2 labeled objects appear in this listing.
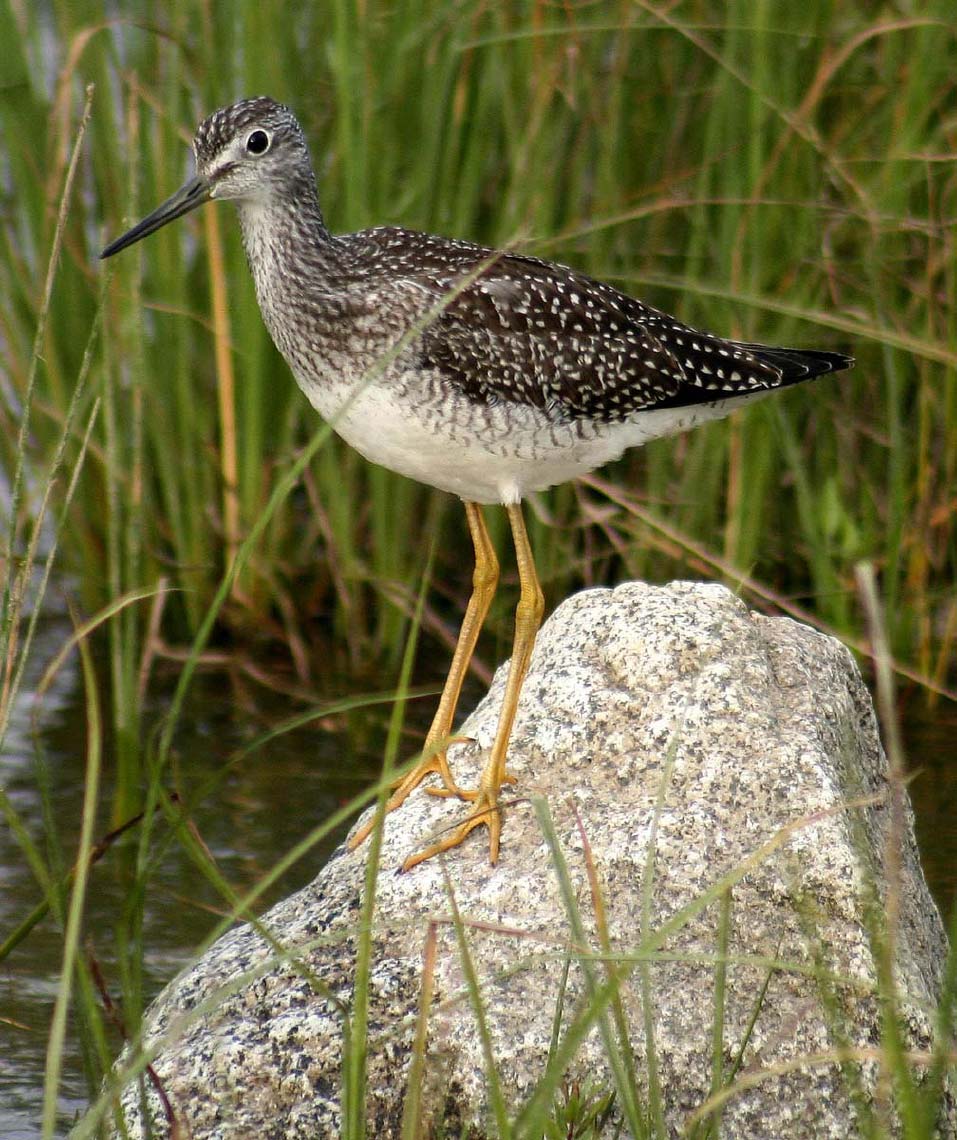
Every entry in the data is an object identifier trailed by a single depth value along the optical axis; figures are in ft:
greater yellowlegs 35.63
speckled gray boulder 28.55
